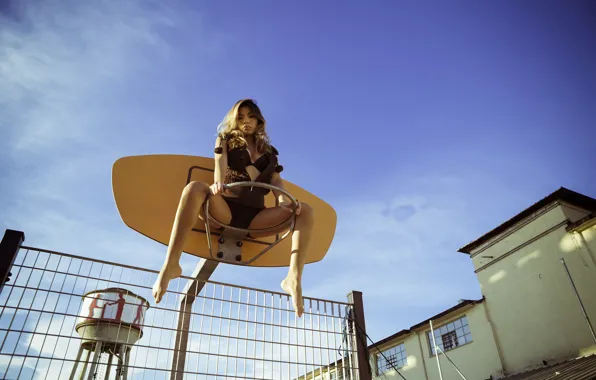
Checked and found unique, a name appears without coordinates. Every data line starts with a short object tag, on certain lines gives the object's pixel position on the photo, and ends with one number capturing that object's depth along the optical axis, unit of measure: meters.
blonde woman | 2.82
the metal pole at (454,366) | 15.46
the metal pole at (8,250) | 2.62
